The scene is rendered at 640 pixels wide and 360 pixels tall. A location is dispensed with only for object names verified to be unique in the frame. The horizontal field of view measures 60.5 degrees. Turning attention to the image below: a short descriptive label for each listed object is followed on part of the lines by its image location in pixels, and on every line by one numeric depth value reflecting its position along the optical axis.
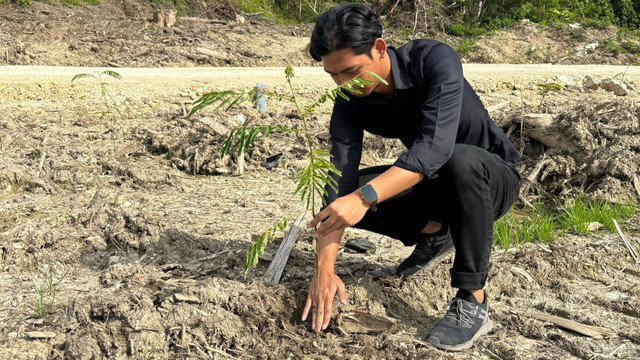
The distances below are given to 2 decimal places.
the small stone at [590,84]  8.74
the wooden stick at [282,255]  3.17
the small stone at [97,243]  3.74
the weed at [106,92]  7.22
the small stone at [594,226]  3.96
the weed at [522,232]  3.71
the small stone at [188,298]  2.75
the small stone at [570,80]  9.01
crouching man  2.38
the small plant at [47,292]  2.87
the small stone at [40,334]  2.61
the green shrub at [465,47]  12.47
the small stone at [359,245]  3.73
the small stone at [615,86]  8.72
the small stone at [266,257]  3.47
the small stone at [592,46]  12.56
